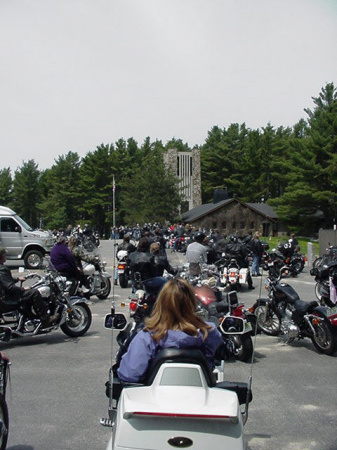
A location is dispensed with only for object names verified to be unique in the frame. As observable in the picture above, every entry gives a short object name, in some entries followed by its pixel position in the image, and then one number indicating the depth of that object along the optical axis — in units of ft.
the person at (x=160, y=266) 35.50
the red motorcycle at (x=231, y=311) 25.49
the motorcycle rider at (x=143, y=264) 35.47
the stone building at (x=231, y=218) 230.48
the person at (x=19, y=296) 28.14
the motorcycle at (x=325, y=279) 32.89
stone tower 284.41
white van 76.07
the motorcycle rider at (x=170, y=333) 11.55
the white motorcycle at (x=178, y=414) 9.37
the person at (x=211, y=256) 56.13
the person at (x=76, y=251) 45.11
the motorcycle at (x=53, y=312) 28.58
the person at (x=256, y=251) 64.55
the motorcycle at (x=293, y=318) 27.27
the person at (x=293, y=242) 72.83
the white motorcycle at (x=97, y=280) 46.91
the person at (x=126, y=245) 56.31
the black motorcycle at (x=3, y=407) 14.10
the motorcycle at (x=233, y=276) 48.49
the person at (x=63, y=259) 39.55
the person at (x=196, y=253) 42.16
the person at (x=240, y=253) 54.85
